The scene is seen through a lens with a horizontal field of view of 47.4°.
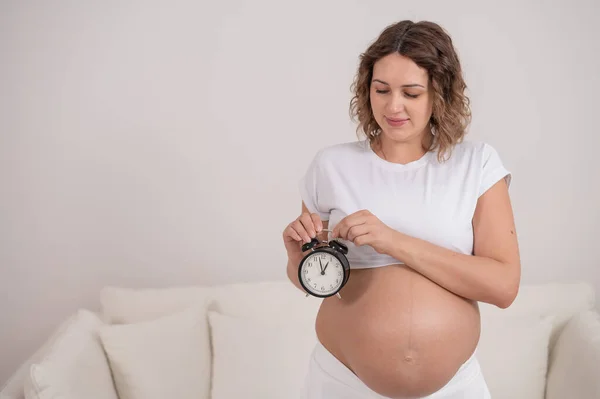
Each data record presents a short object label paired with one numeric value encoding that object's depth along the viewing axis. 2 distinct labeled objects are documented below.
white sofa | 2.69
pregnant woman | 1.66
